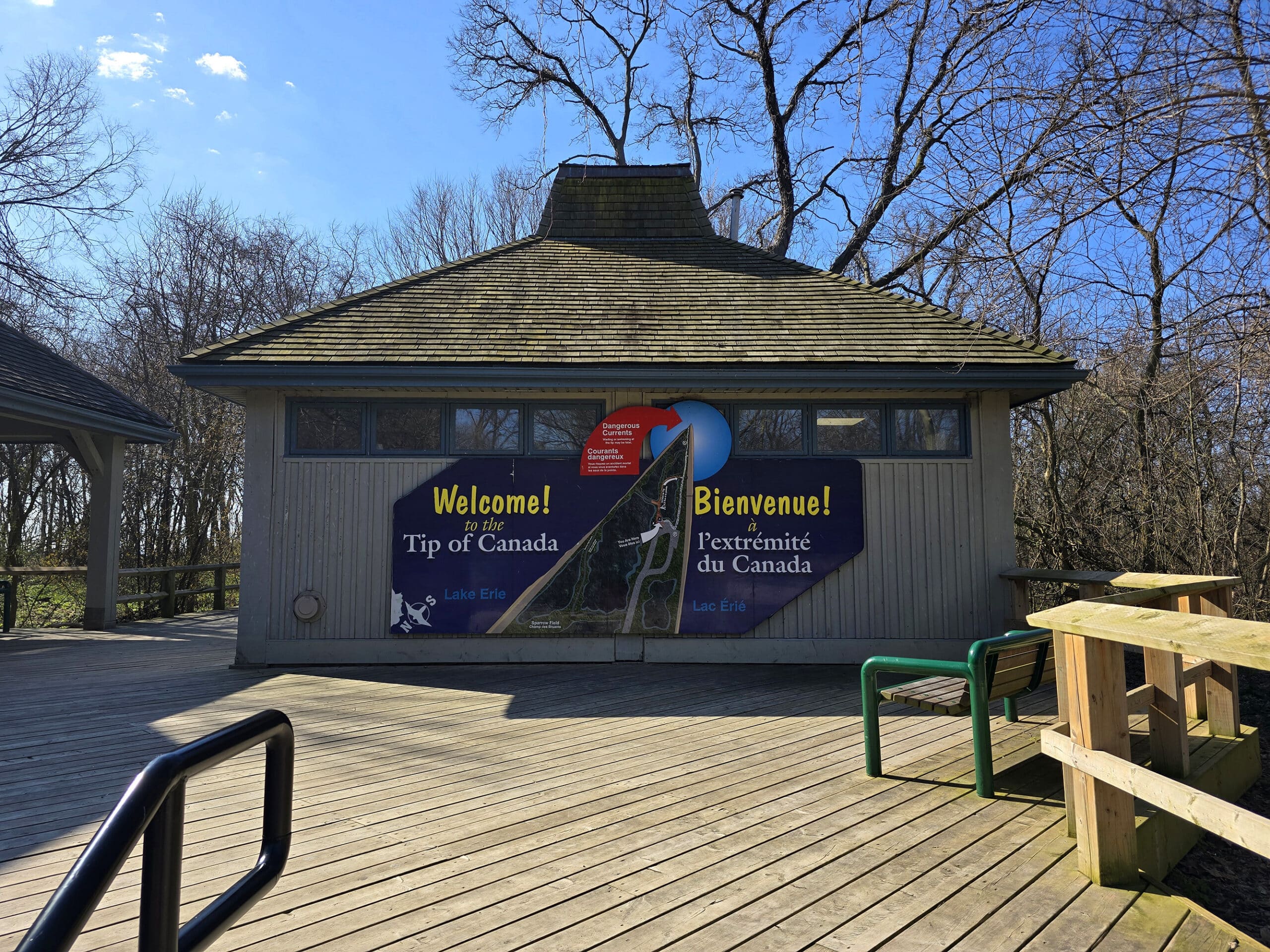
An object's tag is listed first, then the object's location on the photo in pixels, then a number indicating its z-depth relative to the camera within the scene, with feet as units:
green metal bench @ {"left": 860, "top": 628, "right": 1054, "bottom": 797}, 13.76
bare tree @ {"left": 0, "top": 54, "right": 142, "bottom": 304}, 45.62
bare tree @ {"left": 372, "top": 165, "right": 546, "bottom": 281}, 85.30
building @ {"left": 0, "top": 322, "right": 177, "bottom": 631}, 36.45
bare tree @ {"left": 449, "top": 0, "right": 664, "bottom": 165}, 64.64
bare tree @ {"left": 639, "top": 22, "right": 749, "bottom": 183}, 65.72
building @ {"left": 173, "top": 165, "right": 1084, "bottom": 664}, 26.08
